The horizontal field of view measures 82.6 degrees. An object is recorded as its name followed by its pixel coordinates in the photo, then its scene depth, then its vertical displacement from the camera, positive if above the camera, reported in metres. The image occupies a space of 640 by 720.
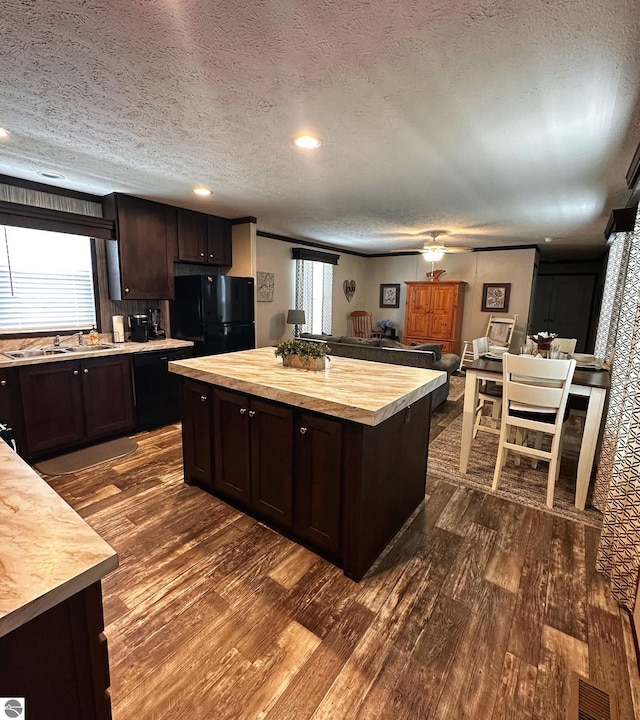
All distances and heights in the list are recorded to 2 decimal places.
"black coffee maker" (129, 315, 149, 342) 4.06 -0.38
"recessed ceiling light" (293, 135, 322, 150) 2.31 +1.00
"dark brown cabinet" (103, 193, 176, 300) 3.74 +0.47
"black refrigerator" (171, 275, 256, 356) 4.20 -0.19
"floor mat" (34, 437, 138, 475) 3.06 -1.47
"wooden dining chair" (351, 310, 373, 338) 8.22 -0.54
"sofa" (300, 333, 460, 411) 4.20 -0.64
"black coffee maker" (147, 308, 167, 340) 4.29 -0.39
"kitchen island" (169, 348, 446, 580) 1.84 -0.85
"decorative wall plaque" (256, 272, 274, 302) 5.83 +0.15
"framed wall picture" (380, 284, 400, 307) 8.27 +0.11
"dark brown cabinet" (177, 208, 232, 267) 4.30 +0.70
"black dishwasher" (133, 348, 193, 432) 3.79 -1.01
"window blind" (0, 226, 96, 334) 3.36 +0.08
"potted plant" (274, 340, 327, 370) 2.49 -0.39
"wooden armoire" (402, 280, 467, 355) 7.12 -0.23
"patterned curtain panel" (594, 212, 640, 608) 1.73 -0.84
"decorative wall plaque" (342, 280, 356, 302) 7.98 +0.23
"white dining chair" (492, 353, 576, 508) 2.53 -0.68
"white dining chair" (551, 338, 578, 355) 4.37 -0.48
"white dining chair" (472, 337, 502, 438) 3.40 -0.86
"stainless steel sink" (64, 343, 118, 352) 3.55 -0.56
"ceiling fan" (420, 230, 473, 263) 5.41 +0.76
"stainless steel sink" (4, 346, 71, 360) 3.27 -0.57
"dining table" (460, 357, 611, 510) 2.54 -0.71
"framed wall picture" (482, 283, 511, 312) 6.87 +0.11
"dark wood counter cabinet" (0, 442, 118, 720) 0.67 -0.63
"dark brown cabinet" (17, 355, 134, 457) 3.08 -1.00
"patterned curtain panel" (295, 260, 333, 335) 6.68 +0.08
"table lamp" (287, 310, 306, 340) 6.20 -0.33
